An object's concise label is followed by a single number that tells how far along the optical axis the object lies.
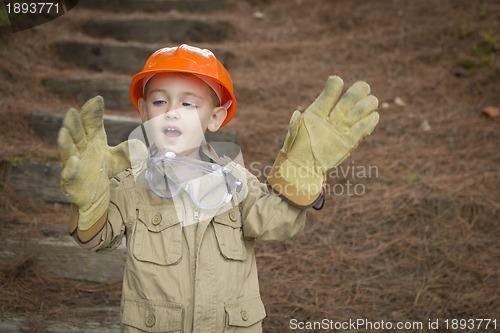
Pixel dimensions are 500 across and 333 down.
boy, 1.51
